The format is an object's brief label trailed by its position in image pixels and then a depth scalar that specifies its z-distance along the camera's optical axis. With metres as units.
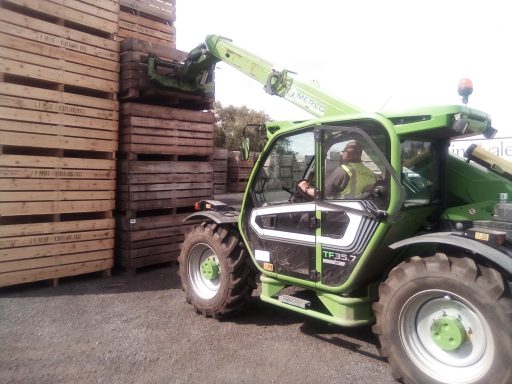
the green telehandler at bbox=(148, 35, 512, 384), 3.00
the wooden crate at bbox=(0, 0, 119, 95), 5.31
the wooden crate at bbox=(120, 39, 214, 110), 6.46
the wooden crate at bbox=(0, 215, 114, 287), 5.34
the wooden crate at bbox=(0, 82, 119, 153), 5.31
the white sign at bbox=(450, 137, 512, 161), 9.41
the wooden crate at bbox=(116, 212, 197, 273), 6.43
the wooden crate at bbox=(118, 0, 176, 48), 6.95
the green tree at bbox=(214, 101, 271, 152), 26.23
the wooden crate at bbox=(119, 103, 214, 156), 6.47
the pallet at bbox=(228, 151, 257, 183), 16.53
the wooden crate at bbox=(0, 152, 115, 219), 5.32
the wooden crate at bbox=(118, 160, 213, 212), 6.44
